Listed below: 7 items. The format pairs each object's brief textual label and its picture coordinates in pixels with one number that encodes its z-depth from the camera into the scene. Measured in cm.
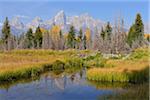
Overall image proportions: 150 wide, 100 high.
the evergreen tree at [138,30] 6975
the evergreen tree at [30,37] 8819
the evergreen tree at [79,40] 9451
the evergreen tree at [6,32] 7944
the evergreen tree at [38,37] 8650
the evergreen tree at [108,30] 8758
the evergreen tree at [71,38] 9109
